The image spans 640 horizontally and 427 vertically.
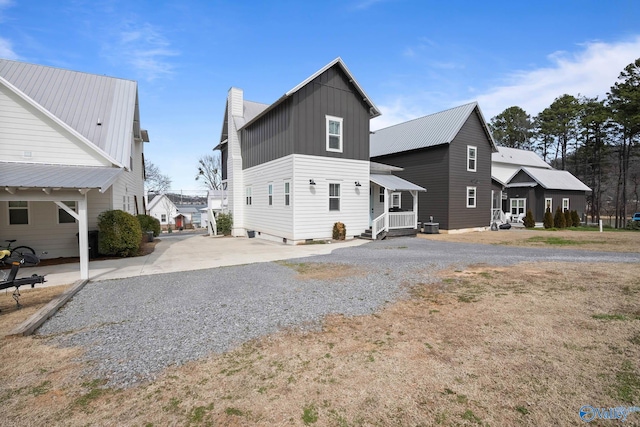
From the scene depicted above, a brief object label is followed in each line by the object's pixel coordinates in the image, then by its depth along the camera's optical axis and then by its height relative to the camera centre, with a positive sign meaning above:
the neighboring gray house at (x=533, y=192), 28.41 +1.40
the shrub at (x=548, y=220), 24.83 -1.08
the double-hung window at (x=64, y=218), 11.18 -0.33
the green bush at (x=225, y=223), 21.19 -1.02
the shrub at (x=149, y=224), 17.89 -0.95
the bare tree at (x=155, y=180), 63.97 +6.15
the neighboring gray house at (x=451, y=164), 20.08 +2.89
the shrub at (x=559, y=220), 25.31 -1.10
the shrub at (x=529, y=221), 25.23 -1.17
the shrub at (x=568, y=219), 26.09 -1.07
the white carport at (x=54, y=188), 7.60 +0.51
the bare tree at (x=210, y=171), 53.50 +6.32
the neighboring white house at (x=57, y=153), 8.31 +1.95
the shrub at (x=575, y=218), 27.41 -1.03
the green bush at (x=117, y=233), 11.06 -0.88
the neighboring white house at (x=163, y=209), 55.78 -0.13
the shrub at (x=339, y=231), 15.48 -1.17
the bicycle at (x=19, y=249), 9.98 -1.33
